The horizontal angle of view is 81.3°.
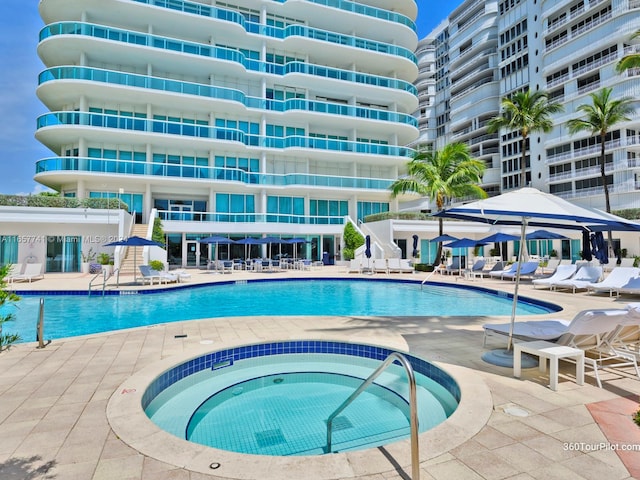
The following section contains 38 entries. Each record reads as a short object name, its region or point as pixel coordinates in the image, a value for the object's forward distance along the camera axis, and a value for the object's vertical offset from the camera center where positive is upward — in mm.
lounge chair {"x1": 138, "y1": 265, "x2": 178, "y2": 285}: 16344 -1152
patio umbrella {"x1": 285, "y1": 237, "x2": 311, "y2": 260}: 28866 -136
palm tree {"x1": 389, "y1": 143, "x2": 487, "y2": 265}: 22781 +4714
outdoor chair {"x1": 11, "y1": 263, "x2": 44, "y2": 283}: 17605 -1092
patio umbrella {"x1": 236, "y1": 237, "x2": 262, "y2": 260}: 23766 +549
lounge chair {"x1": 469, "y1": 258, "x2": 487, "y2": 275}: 20953 -1035
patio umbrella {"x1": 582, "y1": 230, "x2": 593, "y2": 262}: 13453 -52
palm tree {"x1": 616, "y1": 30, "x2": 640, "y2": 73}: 17641 +8866
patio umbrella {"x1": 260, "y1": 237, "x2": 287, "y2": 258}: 23891 +606
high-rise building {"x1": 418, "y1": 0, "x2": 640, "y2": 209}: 32469 +18128
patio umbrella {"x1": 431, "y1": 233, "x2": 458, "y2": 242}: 21067 +550
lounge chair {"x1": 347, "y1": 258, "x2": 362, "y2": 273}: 23344 -1049
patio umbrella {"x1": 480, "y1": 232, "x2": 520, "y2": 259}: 20031 +525
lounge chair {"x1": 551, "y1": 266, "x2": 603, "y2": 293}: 13891 -1173
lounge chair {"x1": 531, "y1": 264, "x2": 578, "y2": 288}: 14867 -1119
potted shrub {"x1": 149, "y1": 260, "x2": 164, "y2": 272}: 18953 -752
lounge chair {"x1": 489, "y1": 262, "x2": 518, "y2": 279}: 18444 -1225
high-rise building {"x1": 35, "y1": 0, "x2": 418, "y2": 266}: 24531 +10466
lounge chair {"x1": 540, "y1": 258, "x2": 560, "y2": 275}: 19569 -882
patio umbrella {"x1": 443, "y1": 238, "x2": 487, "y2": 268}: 19136 +256
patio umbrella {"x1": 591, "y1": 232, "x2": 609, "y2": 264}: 12667 -2
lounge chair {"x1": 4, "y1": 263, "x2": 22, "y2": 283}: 17609 -970
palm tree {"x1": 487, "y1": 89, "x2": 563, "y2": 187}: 27234 +9956
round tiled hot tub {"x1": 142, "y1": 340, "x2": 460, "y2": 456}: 4031 -1991
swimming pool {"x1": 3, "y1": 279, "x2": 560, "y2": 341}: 10469 -1916
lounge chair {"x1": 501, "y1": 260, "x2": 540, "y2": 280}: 18391 -1162
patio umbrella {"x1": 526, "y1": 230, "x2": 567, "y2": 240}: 18447 +612
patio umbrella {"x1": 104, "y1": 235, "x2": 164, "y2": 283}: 16156 +369
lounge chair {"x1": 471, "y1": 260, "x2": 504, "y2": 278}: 19847 -1259
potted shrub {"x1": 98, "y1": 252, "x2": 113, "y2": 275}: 20734 -518
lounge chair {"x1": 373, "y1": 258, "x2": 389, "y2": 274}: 22594 -990
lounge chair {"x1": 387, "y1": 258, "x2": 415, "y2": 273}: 22156 -981
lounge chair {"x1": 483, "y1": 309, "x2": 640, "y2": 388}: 4707 -1218
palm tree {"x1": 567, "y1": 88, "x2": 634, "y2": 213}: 26269 +9367
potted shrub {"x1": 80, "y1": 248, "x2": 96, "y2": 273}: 21547 -477
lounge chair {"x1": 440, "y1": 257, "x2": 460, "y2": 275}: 21234 -1093
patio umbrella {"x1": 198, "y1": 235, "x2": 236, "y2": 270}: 22938 +612
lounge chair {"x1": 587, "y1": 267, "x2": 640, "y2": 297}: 12664 -1186
